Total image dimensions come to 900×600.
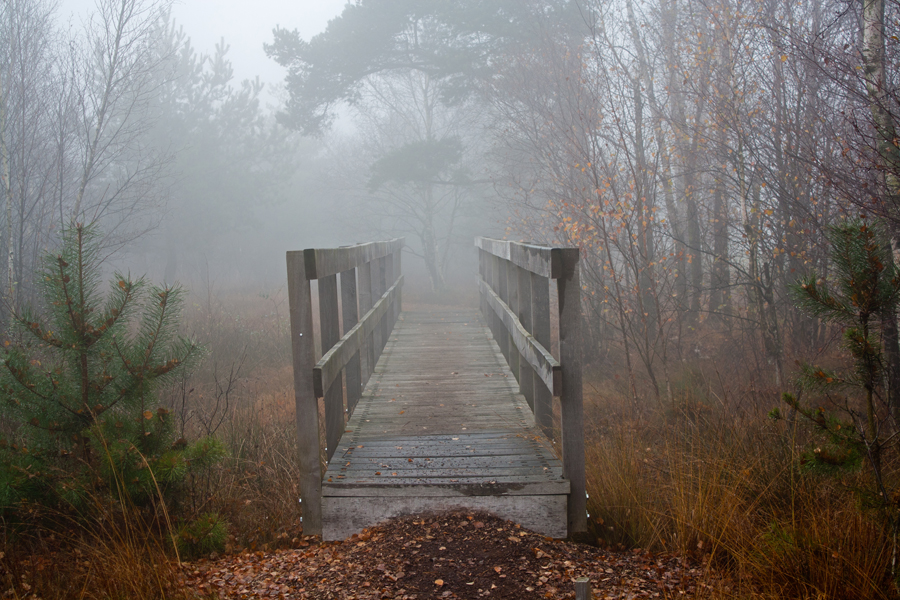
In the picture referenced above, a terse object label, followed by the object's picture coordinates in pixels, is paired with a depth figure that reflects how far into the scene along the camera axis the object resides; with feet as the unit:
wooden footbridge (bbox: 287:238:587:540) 11.23
